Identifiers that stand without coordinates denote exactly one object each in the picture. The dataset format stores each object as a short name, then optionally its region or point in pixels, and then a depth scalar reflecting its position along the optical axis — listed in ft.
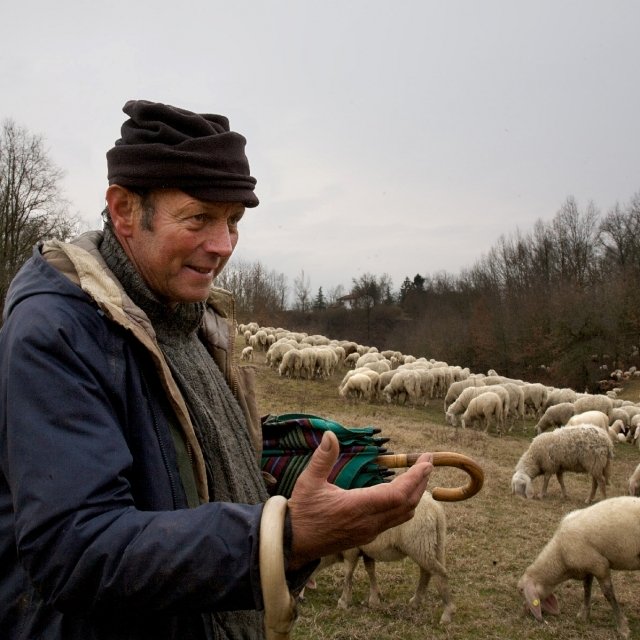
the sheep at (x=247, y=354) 98.59
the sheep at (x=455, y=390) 72.38
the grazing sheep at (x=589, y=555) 21.07
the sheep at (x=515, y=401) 69.52
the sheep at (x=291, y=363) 84.89
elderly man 3.26
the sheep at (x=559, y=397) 71.00
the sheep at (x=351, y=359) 107.65
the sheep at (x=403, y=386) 72.54
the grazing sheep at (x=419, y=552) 20.99
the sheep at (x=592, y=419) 51.31
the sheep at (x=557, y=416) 62.03
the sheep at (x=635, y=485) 36.19
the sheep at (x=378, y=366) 84.79
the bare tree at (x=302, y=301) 253.53
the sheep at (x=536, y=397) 72.95
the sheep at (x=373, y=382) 73.51
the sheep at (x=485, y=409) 60.85
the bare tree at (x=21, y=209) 84.74
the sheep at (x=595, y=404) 63.62
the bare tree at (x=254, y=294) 182.80
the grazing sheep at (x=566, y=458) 36.94
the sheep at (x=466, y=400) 63.93
